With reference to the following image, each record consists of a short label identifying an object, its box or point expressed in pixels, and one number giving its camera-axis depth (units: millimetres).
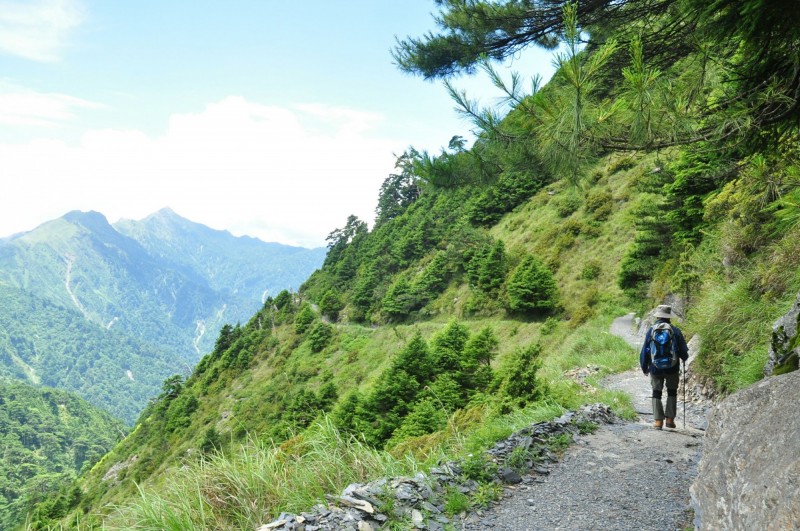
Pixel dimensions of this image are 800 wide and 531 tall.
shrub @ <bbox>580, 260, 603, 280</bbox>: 27828
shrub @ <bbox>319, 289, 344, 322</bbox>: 58094
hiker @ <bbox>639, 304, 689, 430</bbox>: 6578
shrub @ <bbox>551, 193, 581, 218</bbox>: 37219
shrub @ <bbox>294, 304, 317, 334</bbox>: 55938
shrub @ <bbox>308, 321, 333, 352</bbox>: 48281
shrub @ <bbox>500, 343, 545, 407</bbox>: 8180
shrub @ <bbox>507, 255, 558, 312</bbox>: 27391
